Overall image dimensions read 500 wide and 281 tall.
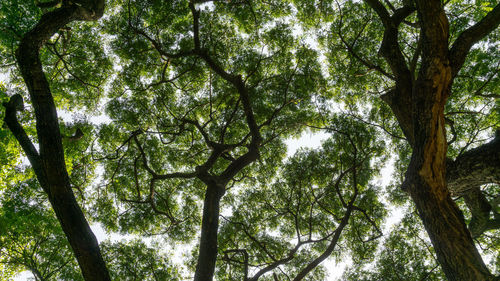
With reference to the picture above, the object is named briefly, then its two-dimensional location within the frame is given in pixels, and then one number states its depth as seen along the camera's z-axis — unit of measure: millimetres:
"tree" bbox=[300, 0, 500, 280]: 3613
